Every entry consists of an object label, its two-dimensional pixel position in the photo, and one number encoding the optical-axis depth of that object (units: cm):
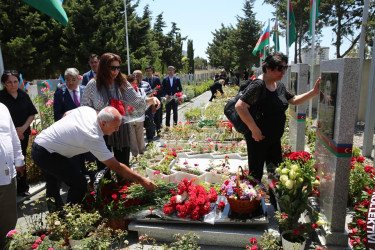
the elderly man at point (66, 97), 454
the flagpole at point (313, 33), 876
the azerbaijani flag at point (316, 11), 905
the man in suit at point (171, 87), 898
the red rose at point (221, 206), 325
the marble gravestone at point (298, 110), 475
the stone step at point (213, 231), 298
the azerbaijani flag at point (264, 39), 1493
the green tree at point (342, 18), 1574
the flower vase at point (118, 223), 320
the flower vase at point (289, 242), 261
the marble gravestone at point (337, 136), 262
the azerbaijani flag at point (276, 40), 1508
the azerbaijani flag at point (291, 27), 1220
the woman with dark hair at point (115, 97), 363
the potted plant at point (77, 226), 270
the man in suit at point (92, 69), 519
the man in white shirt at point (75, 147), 277
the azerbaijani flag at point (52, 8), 351
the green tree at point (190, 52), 4844
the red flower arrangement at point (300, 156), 368
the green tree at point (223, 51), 4664
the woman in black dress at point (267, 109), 299
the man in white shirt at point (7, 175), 246
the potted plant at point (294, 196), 272
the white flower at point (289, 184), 267
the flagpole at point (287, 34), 1218
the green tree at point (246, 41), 4250
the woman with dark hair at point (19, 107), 430
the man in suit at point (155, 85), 835
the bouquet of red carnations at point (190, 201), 310
